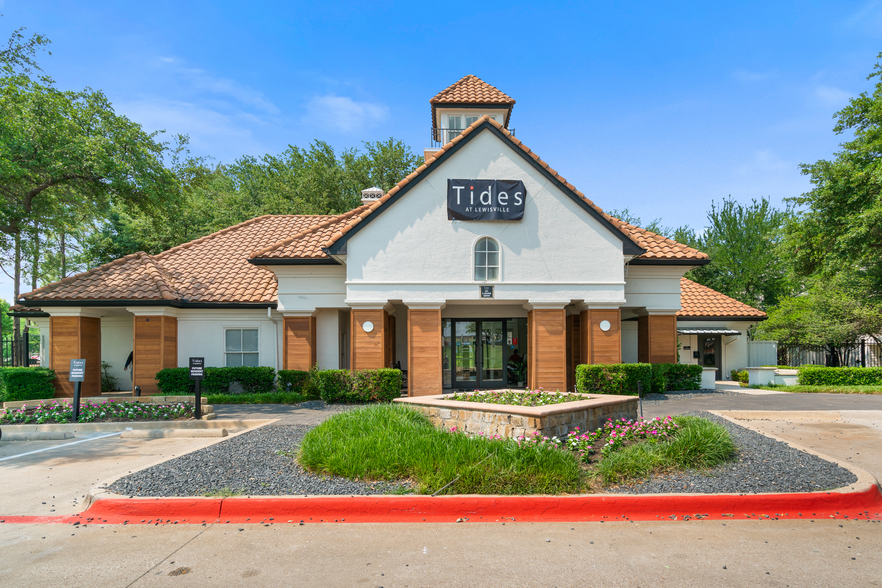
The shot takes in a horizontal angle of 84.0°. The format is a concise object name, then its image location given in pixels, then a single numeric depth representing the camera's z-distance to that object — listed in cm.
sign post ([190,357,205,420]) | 1136
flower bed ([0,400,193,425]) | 1147
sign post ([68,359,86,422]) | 1134
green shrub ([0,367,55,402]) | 1422
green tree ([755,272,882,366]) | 2206
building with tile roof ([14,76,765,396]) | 1505
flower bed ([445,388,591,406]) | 880
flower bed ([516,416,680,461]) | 716
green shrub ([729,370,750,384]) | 2159
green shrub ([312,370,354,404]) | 1431
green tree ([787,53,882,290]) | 1995
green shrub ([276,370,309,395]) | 1574
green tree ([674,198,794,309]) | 3300
